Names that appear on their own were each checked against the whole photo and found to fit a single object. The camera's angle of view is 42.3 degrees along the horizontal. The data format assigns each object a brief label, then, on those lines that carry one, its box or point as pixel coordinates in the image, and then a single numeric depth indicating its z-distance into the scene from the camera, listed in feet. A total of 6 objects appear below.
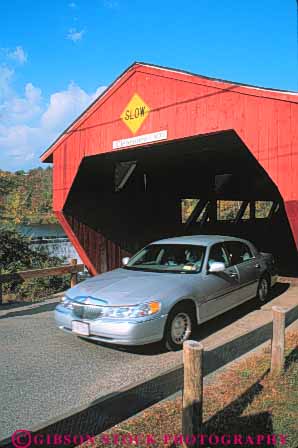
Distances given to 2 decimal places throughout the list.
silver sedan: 15.72
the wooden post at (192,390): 8.50
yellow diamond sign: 27.58
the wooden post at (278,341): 13.38
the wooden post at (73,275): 33.25
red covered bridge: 21.33
